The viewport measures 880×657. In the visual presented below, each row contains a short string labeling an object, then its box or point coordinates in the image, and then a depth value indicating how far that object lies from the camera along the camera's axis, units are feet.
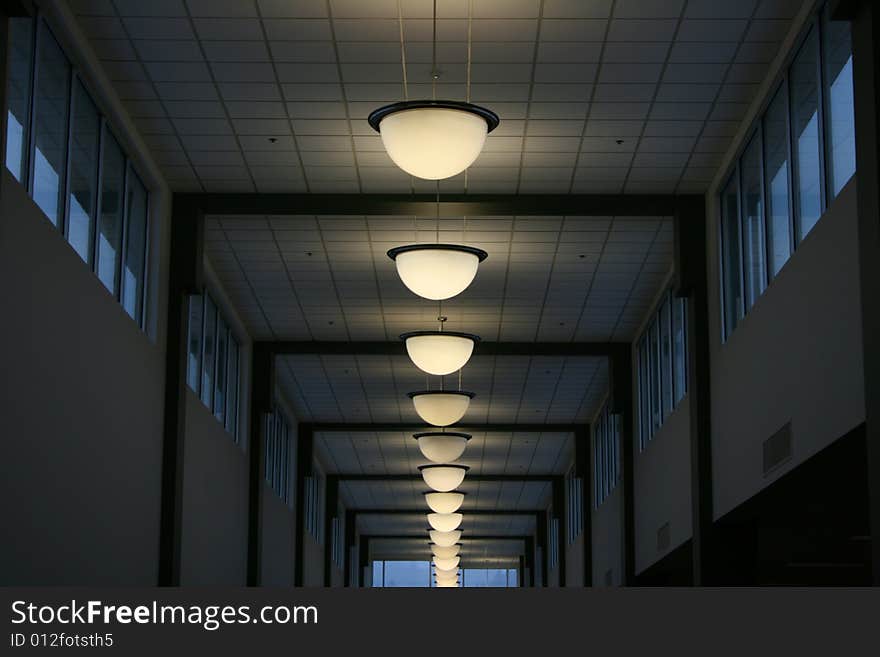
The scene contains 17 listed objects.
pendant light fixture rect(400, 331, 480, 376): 72.74
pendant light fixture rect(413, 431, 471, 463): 100.12
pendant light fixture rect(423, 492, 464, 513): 131.64
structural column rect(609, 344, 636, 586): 95.81
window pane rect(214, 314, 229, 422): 83.92
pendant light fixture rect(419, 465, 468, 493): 114.93
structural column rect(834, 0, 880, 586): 38.50
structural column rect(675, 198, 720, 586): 66.08
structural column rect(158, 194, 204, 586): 66.18
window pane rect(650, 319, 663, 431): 86.58
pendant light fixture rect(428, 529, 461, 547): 162.30
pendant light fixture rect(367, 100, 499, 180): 44.55
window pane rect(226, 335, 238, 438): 88.74
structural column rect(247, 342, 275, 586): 94.38
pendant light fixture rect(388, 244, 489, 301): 57.88
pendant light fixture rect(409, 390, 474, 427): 86.84
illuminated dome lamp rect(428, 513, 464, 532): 144.87
